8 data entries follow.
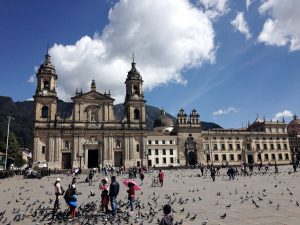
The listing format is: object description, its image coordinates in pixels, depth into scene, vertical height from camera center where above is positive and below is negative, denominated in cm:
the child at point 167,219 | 481 -119
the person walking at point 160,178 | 1928 -154
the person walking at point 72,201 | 874 -139
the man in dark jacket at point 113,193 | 927 -124
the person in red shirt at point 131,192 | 1004 -134
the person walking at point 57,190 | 970 -114
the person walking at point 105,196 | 959 -138
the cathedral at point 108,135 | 4714 +512
